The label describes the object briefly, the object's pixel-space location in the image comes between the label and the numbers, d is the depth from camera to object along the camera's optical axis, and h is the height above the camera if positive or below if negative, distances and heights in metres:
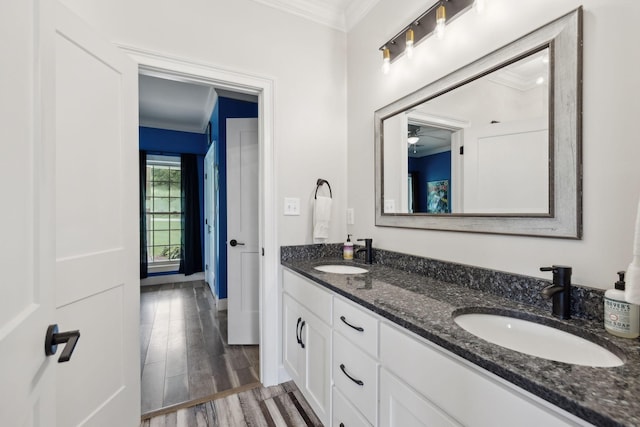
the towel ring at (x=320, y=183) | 2.14 +0.23
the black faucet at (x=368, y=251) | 1.93 -0.25
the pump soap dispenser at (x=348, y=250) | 2.07 -0.27
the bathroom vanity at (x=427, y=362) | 0.59 -0.40
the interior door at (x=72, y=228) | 0.58 -0.05
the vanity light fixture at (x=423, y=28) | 1.39 +0.99
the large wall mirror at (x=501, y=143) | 1.00 +0.31
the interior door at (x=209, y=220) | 3.93 -0.10
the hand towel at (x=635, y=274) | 0.70 -0.15
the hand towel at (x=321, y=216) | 2.07 -0.02
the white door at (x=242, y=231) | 2.63 -0.17
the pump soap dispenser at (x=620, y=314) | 0.78 -0.28
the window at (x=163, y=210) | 4.90 +0.06
